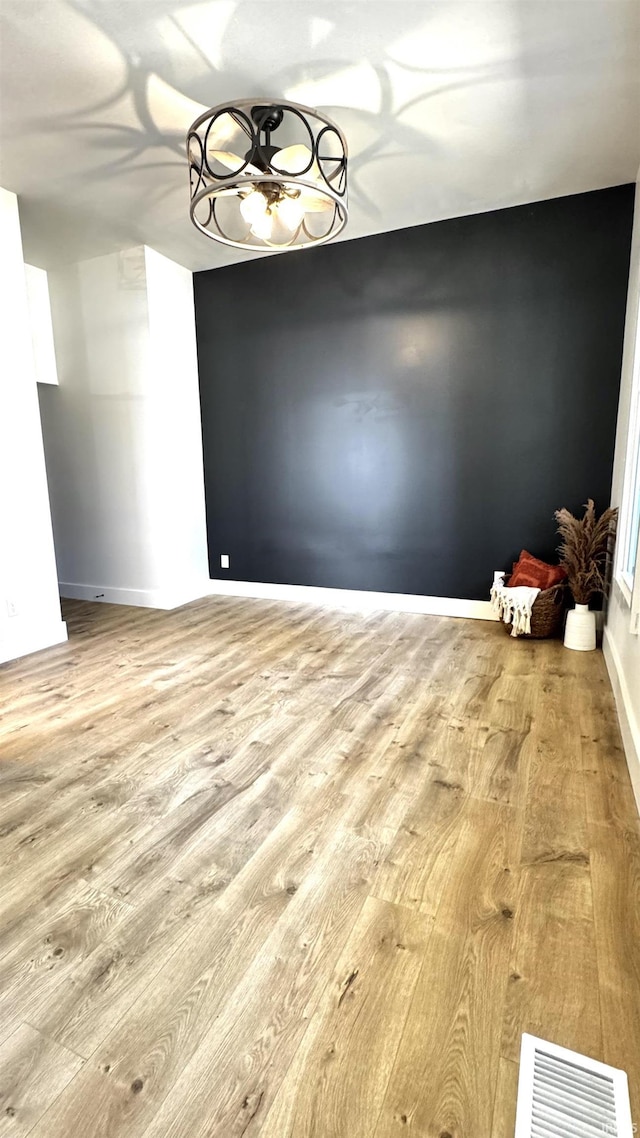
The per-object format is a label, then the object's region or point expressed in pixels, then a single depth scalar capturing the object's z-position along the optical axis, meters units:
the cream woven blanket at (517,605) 3.24
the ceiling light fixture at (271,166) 1.90
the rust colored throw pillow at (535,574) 3.27
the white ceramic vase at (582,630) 3.13
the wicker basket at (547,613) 3.23
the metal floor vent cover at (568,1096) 0.87
